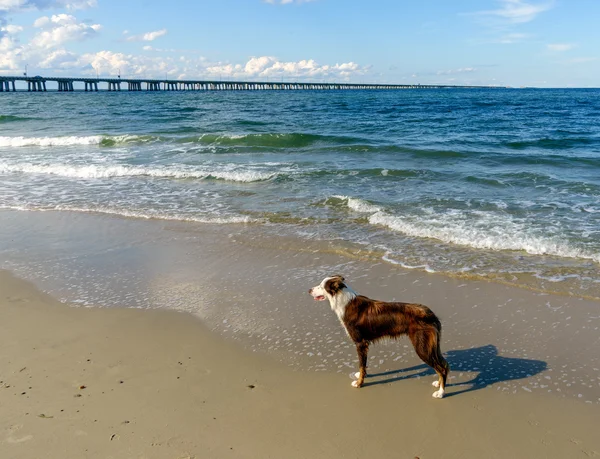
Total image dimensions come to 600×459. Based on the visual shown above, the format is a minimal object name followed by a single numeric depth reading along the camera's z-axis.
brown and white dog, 4.39
